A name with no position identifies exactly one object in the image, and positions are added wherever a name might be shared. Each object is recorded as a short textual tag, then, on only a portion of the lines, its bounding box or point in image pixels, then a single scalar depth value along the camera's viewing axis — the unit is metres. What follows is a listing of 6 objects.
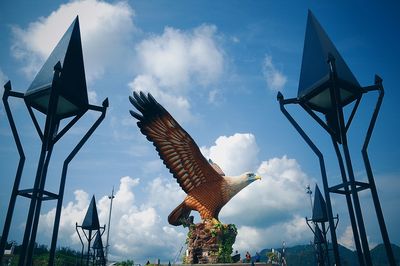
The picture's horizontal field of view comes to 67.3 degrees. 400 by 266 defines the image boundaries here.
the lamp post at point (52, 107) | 4.71
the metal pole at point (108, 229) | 29.38
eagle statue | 11.59
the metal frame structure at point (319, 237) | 16.14
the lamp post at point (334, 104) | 4.68
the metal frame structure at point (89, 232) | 17.11
